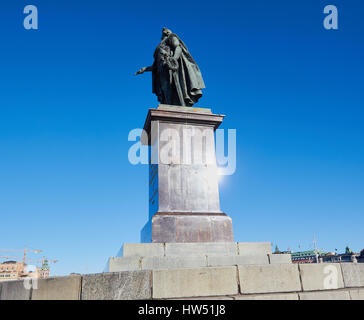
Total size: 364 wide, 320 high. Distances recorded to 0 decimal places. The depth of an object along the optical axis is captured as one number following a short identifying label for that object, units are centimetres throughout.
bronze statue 872
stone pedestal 655
